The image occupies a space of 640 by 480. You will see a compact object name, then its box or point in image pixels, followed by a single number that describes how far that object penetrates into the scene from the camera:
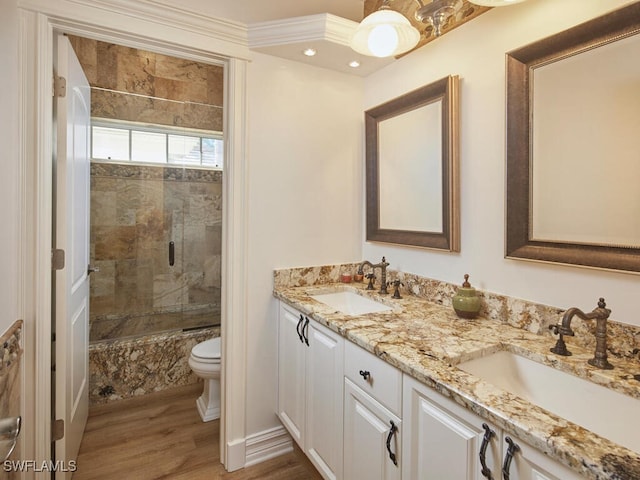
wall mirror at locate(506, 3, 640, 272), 0.99
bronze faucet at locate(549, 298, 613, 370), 0.94
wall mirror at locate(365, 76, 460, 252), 1.54
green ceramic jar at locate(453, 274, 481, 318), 1.37
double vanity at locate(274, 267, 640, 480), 0.69
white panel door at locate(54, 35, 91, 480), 1.53
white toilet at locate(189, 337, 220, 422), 2.20
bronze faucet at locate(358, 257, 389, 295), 1.81
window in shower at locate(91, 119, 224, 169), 2.94
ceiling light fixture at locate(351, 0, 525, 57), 1.31
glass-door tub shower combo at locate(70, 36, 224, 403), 2.50
